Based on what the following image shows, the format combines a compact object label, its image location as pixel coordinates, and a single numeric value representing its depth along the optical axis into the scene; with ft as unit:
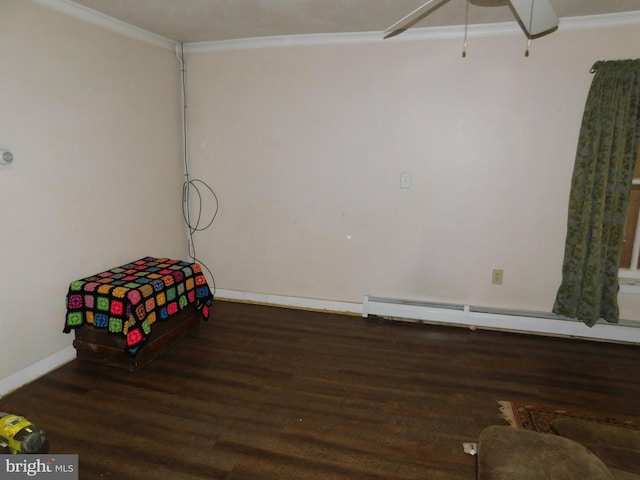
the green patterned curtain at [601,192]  9.29
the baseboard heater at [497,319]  10.31
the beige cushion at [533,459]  4.15
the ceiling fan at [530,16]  5.23
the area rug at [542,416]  7.23
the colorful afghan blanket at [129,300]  8.55
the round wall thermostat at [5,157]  7.52
